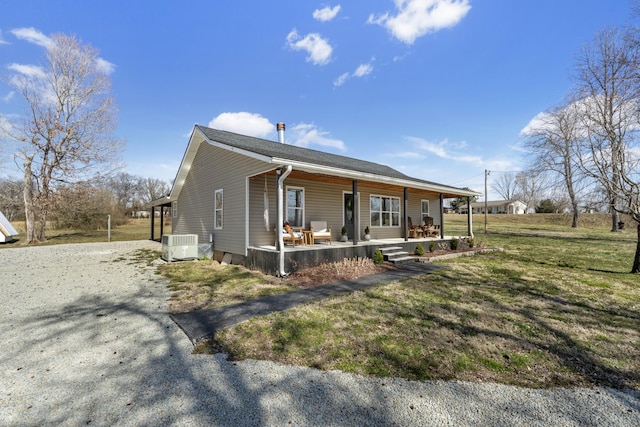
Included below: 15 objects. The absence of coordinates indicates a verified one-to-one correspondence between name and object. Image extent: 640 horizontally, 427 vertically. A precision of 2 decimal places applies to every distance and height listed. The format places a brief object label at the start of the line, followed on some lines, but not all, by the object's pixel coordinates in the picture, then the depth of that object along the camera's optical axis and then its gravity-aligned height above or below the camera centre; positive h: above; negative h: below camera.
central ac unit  9.77 -0.96
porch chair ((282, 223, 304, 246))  8.36 -0.48
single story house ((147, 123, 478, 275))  7.75 +0.71
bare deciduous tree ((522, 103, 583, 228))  8.48 +3.25
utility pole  25.58 +4.14
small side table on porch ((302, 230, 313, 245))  9.04 -0.59
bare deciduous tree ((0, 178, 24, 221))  17.48 +2.14
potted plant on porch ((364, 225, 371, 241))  10.96 -0.62
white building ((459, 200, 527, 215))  57.63 +2.19
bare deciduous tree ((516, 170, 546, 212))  14.98 +2.56
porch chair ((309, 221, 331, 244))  9.34 -0.41
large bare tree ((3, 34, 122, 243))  16.55 +6.29
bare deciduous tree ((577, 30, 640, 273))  7.20 +2.69
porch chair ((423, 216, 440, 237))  12.95 -0.57
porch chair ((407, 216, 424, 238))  12.84 -0.60
